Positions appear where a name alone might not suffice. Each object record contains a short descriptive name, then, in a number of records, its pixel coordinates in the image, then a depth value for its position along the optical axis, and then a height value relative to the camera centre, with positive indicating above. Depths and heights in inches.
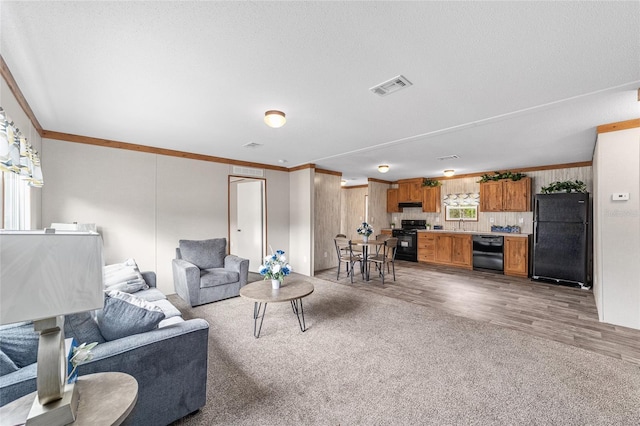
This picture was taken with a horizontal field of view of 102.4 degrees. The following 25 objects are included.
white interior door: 231.6 -10.7
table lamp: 31.3 -10.3
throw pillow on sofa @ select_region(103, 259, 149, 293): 116.9 -31.8
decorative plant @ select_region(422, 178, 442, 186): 296.7 +34.4
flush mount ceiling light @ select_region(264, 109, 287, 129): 108.9 +40.1
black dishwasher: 238.1 -38.7
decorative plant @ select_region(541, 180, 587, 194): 204.8 +20.4
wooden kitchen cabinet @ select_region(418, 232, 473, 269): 260.5 -39.2
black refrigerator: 189.6 -20.3
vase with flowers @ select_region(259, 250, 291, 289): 119.9 -26.8
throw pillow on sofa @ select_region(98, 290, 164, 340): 63.5 -26.9
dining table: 213.1 -32.9
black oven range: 298.7 -32.2
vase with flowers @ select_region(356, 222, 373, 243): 222.5 -17.0
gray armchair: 149.5 -38.0
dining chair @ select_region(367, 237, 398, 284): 209.8 -38.3
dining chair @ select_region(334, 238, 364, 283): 209.9 -36.4
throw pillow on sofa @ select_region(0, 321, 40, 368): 51.6 -26.9
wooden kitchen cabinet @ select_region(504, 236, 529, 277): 225.0 -39.5
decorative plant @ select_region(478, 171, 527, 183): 238.8 +34.4
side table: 36.4 -29.9
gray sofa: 58.2 -37.7
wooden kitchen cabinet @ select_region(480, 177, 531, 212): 235.5 +15.5
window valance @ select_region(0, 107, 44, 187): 68.9 +17.8
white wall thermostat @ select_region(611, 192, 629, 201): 121.4 +7.5
